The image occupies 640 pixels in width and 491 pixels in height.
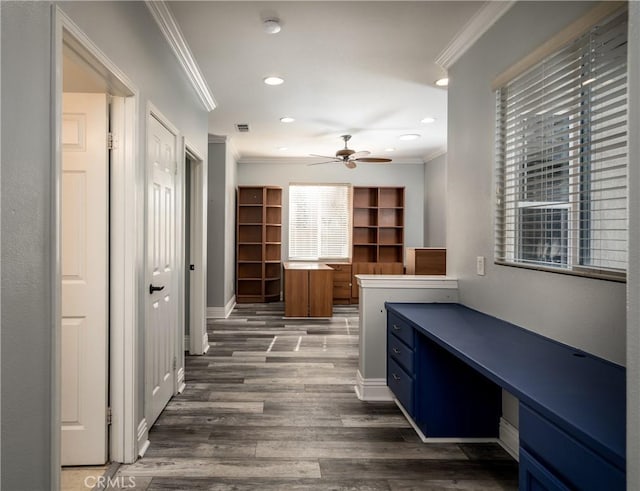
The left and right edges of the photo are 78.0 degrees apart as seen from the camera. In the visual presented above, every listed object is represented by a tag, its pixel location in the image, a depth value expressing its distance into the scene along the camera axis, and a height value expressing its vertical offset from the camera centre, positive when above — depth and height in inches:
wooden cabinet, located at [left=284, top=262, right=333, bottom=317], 245.4 -31.3
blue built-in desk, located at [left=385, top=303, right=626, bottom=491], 41.5 -20.0
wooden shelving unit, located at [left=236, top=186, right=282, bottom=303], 293.3 -2.0
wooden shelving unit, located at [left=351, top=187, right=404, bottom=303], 306.2 +13.6
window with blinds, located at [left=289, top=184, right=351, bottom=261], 310.2 +16.4
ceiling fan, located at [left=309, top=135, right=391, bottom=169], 226.8 +49.7
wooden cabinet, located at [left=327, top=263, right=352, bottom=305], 295.6 -30.8
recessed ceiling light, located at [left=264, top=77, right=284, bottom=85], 145.9 +60.2
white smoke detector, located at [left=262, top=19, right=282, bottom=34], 105.3 +58.2
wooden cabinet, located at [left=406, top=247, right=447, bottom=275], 152.6 -7.1
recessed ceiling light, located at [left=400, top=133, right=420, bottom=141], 231.6 +63.5
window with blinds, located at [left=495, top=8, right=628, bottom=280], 62.5 +16.1
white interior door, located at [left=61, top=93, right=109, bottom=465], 83.1 -0.1
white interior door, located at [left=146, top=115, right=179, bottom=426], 100.1 -8.6
